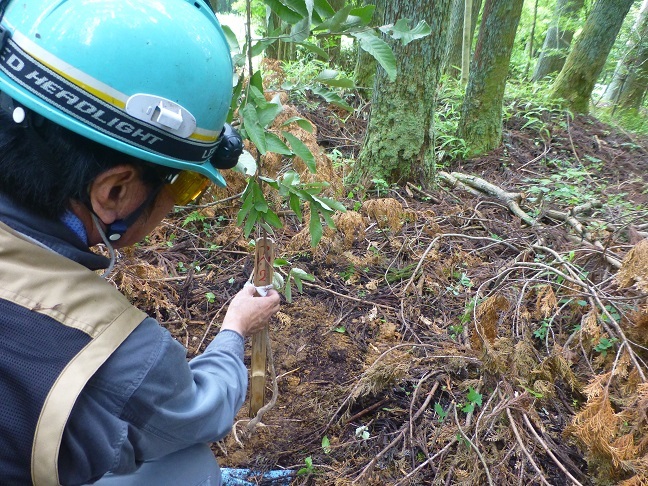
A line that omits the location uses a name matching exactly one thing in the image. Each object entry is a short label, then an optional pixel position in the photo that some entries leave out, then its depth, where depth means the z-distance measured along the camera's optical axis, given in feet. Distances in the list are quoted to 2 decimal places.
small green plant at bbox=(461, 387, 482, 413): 7.08
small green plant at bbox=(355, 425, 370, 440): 7.20
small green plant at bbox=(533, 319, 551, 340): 8.58
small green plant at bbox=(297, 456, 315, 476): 6.82
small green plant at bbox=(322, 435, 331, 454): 7.16
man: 3.13
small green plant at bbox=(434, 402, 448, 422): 7.20
